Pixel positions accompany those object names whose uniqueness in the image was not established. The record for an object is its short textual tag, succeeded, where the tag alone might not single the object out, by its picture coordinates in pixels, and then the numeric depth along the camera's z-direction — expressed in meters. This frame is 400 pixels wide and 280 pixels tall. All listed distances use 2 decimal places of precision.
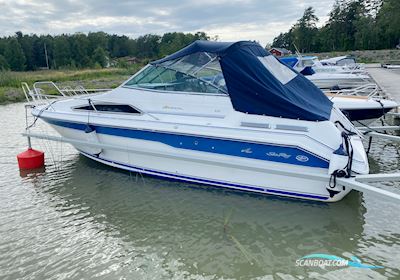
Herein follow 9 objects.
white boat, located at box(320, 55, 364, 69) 26.13
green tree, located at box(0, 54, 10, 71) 66.19
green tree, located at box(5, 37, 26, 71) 73.12
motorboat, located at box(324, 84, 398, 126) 8.20
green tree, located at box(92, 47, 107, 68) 73.44
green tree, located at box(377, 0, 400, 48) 51.78
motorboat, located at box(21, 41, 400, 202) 5.24
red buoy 7.43
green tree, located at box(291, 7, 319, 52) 77.31
